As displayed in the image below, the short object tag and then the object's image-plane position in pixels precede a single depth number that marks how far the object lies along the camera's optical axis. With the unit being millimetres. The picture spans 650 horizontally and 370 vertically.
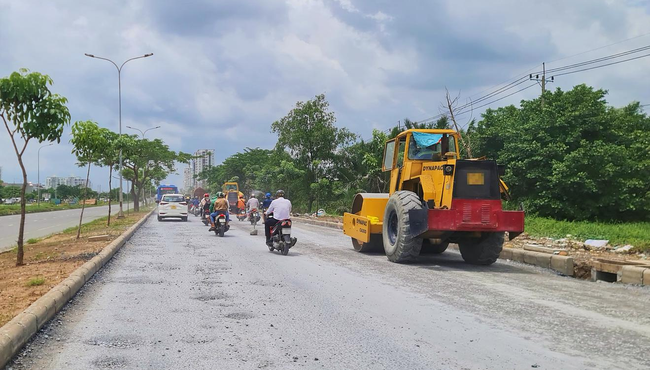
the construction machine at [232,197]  42491
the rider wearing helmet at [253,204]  24900
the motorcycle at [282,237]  14023
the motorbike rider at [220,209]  20728
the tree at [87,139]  18391
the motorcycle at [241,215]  33219
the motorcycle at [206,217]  26698
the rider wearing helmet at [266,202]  22397
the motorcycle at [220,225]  20250
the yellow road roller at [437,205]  11227
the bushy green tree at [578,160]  26344
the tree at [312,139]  40031
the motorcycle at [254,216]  22945
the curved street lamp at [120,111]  34175
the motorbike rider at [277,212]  14492
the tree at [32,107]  11023
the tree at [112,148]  27080
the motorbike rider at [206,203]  26653
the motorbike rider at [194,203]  44038
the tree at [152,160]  49875
